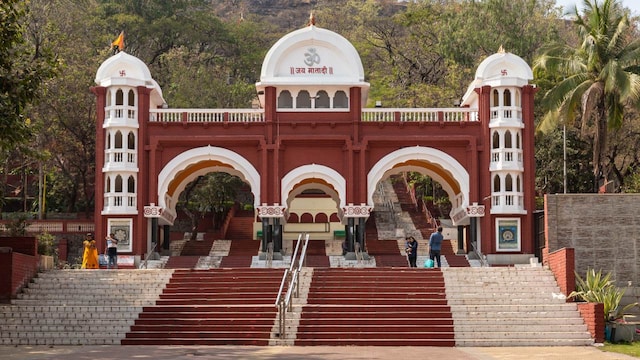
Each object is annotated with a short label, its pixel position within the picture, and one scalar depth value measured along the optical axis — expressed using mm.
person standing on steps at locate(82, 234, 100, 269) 32531
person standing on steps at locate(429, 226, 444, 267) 32562
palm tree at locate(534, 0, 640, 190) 36531
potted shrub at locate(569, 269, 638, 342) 24938
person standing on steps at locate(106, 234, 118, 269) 33094
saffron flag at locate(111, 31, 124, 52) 38831
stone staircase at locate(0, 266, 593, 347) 24609
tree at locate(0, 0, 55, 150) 21516
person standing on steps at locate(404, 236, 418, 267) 32844
